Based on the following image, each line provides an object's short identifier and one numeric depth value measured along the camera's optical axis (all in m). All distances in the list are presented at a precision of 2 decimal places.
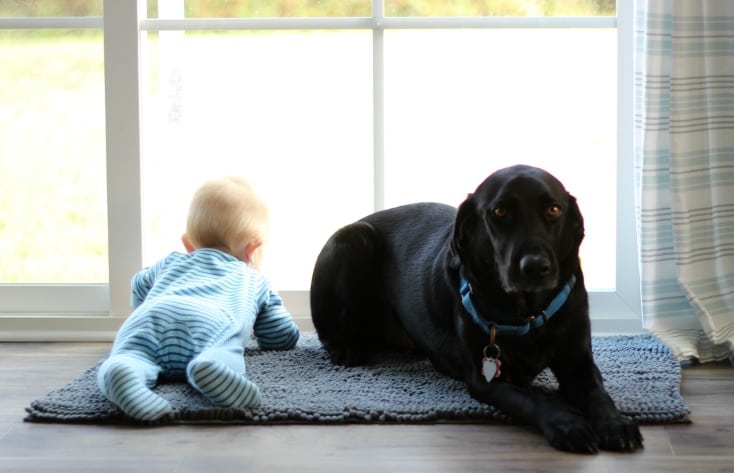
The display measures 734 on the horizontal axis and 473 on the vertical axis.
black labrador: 2.20
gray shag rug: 2.31
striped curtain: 2.89
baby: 2.30
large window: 3.22
